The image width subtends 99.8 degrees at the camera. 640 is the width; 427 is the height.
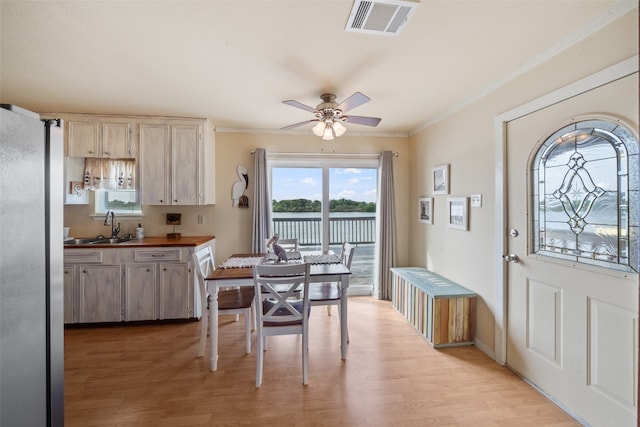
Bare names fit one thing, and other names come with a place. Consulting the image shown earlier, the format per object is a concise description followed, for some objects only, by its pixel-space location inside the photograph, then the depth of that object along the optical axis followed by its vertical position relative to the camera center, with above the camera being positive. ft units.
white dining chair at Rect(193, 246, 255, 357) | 8.05 -2.76
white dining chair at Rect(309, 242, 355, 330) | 8.38 -2.60
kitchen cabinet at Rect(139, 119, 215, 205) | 11.25 +2.21
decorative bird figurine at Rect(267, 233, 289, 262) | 8.30 -1.22
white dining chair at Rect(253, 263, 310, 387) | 6.70 -2.53
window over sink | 12.17 +0.55
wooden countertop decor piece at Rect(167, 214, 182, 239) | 12.14 -0.28
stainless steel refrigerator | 2.89 -0.65
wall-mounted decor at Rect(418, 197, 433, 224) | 11.71 +0.14
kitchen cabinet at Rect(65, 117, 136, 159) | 10.74 +3.11
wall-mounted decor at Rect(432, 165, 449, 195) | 10.40 +1.35
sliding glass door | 13.51 +0.53
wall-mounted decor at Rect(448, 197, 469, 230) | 9.31 -0.01
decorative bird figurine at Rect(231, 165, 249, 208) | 12.82 +1.32
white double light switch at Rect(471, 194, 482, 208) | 8.66 +0.41
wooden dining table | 7.52 -1.92
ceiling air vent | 4.91 +3.84
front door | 5.01 -1.36
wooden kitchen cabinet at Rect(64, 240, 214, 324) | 10.07 -2.69
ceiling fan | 7.97 +3.03
